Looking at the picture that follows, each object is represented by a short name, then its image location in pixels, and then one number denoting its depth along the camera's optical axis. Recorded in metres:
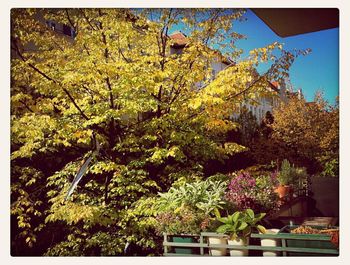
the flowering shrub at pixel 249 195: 4.71
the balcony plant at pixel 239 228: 4.01
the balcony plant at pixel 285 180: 5.81
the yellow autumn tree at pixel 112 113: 5.17
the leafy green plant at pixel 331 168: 5.02
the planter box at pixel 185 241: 4.24
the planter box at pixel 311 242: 3.75
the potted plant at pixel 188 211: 4.21
